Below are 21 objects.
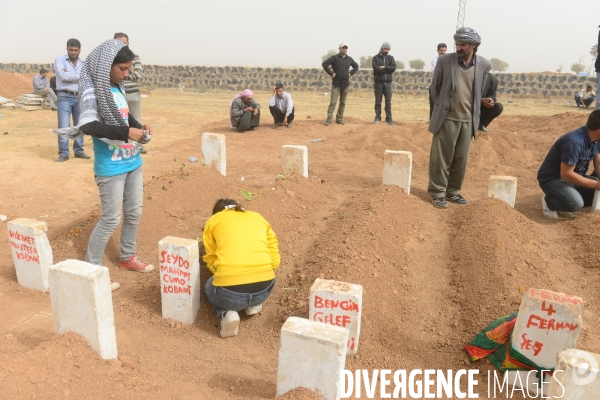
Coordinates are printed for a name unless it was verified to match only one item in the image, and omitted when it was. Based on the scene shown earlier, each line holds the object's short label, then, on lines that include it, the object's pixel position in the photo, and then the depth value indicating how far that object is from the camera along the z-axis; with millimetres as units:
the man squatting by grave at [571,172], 5121
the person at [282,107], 11266
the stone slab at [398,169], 5961
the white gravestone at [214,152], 6270
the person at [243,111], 10734
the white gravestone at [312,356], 2293
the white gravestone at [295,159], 6383
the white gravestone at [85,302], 2627
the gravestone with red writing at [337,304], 2906
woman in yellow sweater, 3158
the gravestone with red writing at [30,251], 3727
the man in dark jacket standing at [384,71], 11031
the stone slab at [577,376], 2184
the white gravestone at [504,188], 5762
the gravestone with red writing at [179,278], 3312
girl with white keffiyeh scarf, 3412
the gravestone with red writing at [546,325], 2615
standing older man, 5414
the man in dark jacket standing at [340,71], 11094
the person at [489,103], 5840
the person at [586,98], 17000
